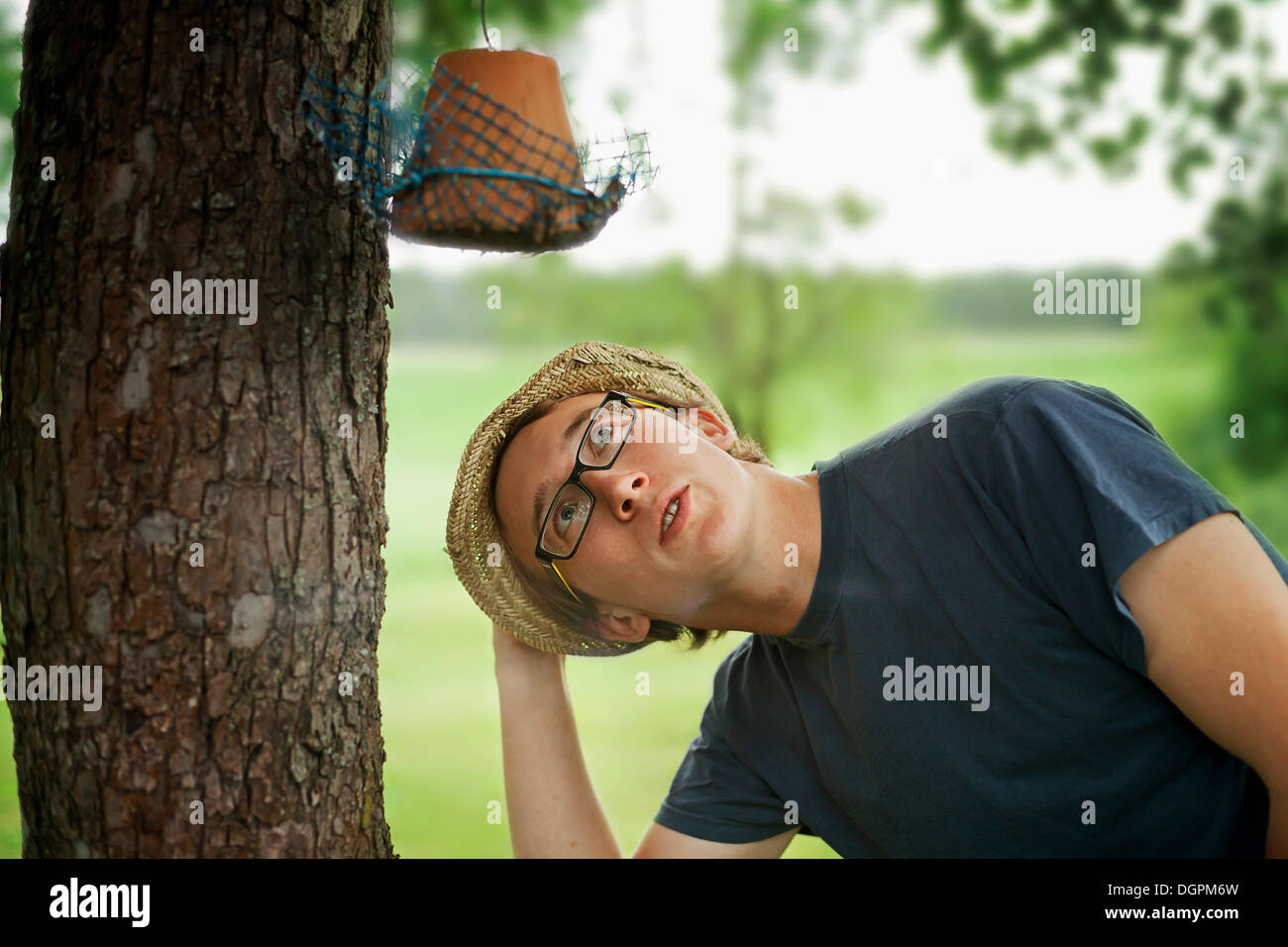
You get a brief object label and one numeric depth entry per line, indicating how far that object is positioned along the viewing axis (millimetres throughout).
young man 1771
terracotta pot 1731
